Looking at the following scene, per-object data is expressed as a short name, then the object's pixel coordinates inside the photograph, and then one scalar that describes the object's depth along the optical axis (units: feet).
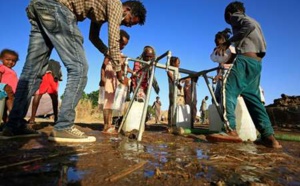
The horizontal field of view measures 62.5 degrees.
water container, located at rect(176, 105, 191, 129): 15.26
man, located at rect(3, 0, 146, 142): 8.13
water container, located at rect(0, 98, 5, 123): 10.00
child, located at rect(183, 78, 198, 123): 15.82
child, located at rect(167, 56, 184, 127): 16.26
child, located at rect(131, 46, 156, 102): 16.62
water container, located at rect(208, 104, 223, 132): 14.53
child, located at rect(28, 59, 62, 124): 15.99
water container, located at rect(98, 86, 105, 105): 14.53
